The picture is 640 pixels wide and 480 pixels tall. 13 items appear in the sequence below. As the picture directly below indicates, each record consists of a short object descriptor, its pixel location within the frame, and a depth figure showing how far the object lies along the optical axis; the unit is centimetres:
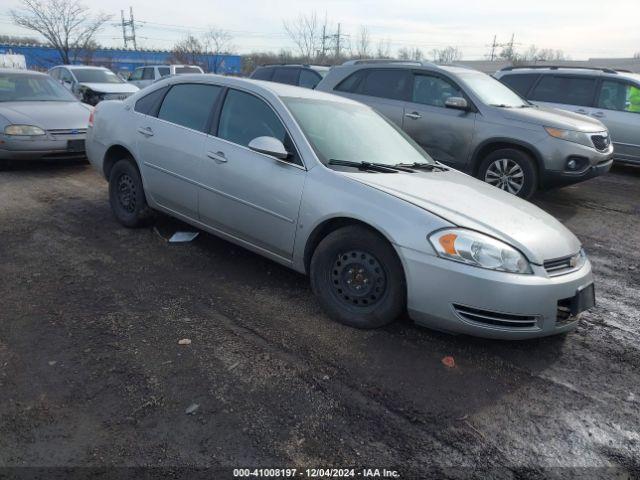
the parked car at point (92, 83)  1410
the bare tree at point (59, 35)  2472
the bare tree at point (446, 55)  5897
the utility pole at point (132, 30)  6788
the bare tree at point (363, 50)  4818
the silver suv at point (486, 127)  678
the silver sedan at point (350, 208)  311
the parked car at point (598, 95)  902
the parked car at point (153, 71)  1861
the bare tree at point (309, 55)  3975
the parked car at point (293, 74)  1183
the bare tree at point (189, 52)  3594
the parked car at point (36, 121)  764
